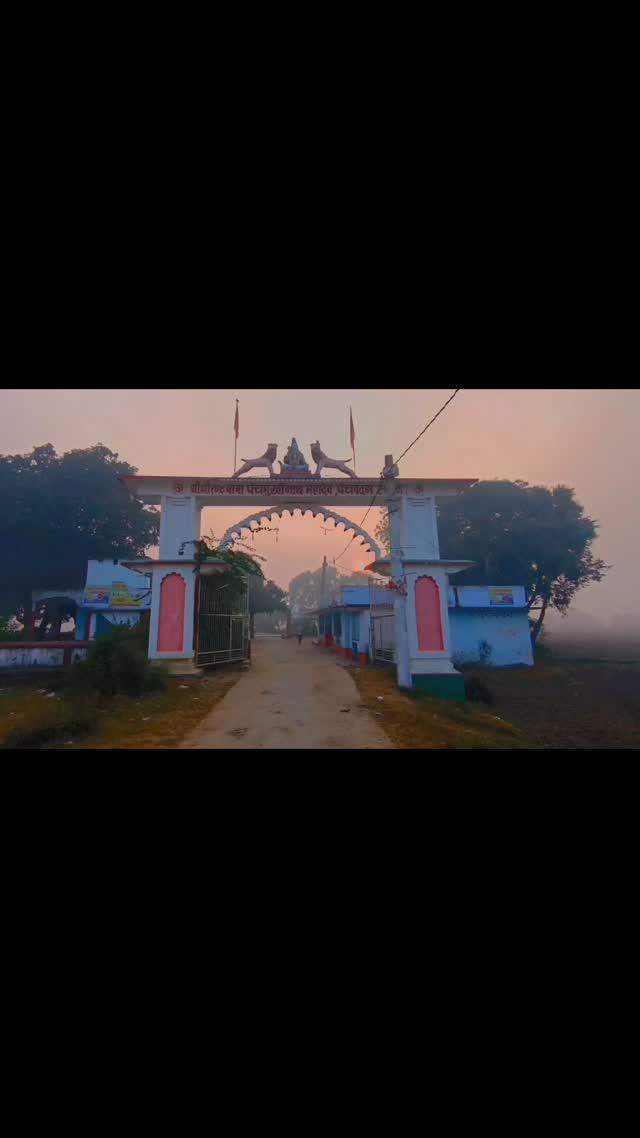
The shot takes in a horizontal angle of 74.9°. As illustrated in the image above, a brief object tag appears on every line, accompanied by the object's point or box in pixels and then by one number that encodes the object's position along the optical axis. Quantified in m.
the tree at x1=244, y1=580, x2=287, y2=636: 27.62
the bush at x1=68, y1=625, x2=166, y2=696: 6.20
